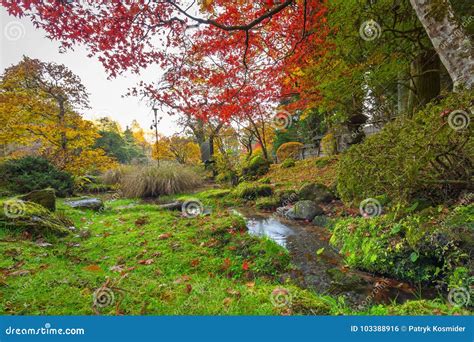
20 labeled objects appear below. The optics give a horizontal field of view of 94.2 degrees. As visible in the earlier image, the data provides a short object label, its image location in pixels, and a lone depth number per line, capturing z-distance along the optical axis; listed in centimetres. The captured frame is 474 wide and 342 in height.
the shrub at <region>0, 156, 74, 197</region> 708
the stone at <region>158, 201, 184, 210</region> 625
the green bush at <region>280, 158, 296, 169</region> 1252
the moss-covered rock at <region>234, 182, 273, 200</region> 729
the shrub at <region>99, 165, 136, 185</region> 1196
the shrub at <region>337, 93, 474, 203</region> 237
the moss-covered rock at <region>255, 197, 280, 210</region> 634
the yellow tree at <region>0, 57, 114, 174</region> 880
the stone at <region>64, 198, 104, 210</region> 595
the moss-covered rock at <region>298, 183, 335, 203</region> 563
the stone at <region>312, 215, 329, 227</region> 448
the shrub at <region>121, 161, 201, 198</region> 939
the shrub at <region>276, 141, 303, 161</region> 1684
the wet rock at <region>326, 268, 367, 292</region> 233
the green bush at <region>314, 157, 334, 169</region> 1022
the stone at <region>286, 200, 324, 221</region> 496
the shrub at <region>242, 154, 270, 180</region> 1186
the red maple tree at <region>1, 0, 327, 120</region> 454
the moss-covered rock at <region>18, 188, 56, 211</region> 435
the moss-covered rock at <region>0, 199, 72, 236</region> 339
